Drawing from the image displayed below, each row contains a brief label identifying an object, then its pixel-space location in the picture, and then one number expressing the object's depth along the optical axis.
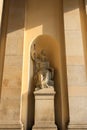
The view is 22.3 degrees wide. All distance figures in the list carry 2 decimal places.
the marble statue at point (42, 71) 8.60
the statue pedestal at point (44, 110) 7.81
